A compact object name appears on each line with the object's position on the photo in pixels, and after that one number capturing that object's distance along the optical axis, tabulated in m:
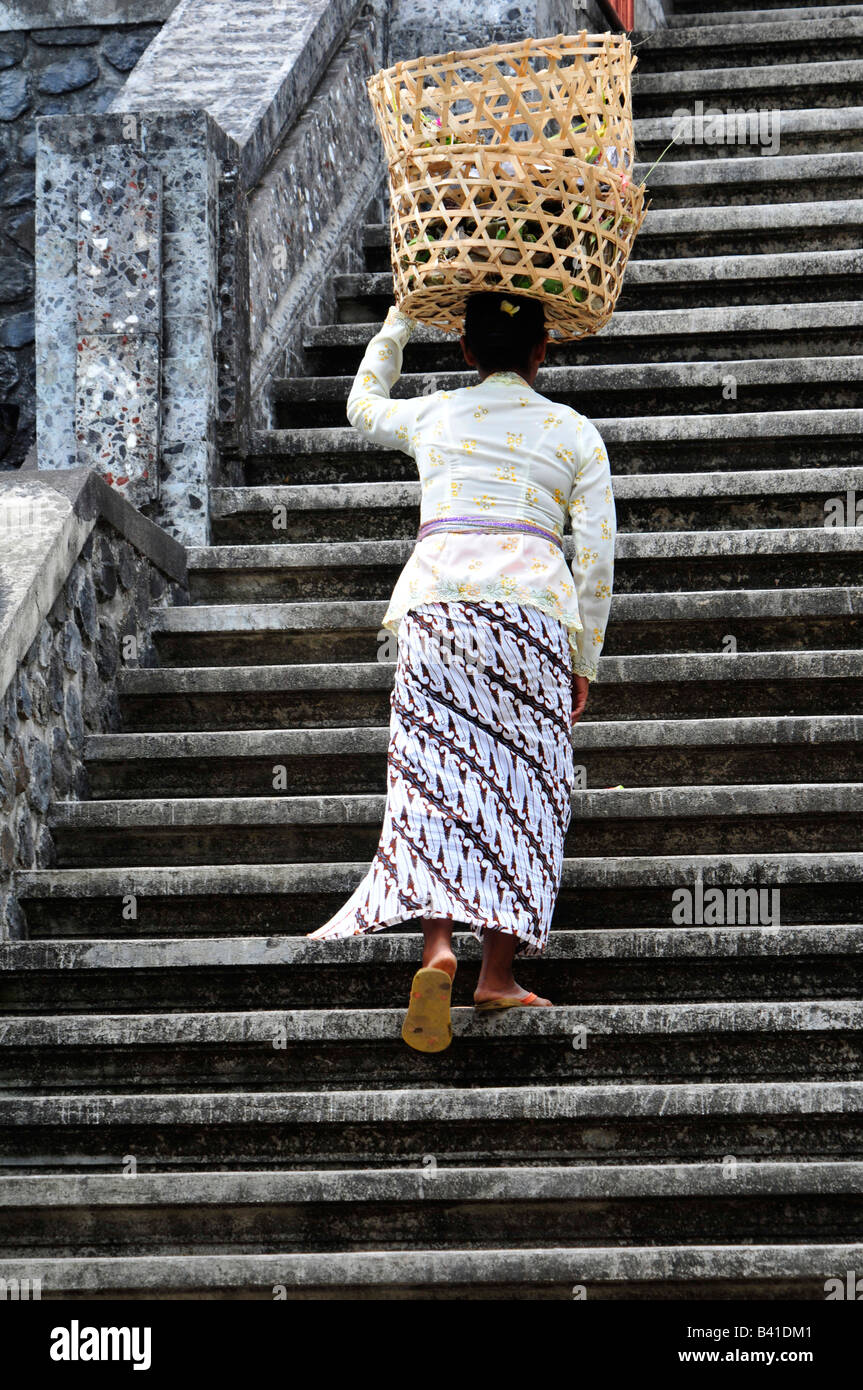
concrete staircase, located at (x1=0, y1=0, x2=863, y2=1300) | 7.09
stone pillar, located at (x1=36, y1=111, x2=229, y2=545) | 11.48
